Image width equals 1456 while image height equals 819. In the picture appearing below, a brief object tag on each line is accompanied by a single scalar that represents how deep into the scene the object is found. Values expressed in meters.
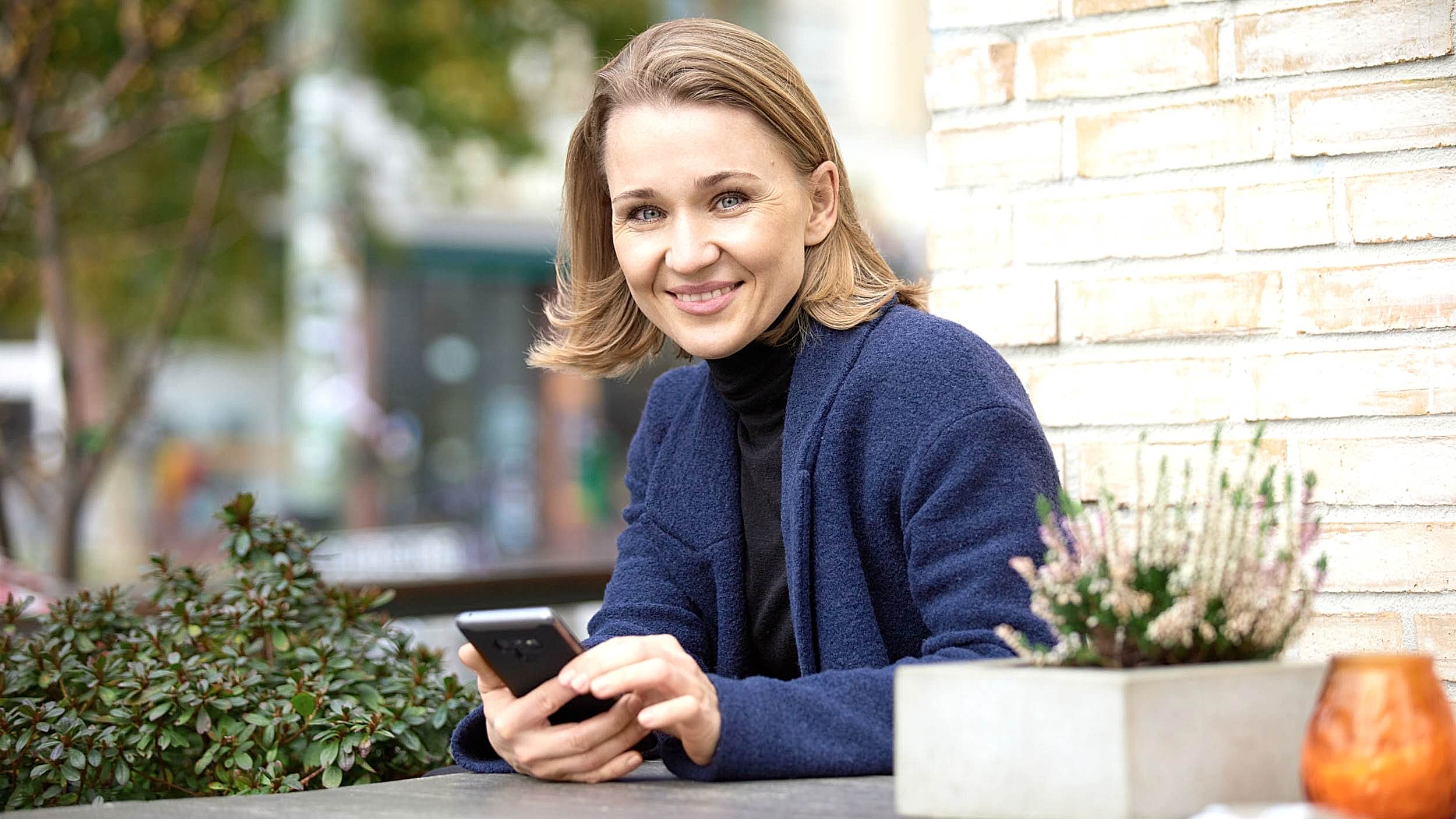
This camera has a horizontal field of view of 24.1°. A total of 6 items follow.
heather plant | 2.60
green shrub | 3.25
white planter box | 2.54
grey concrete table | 2.76
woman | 2.92
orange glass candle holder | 2.51
